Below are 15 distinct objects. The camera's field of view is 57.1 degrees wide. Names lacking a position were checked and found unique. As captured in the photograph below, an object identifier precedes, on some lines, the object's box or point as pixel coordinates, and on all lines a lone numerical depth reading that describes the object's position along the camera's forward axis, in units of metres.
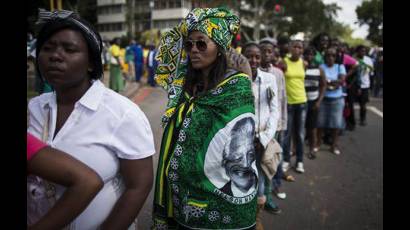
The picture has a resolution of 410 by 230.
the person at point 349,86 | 7.70
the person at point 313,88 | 6.04
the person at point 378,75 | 13.43
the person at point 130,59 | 16.14
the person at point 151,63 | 14.52
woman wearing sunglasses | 1.96
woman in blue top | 6.35
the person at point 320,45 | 6.52
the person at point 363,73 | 8.52
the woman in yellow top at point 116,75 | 11.66
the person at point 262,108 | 3.41
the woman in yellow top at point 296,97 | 5.31
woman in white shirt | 1.46
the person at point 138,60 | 15.75
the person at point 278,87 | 4.29
